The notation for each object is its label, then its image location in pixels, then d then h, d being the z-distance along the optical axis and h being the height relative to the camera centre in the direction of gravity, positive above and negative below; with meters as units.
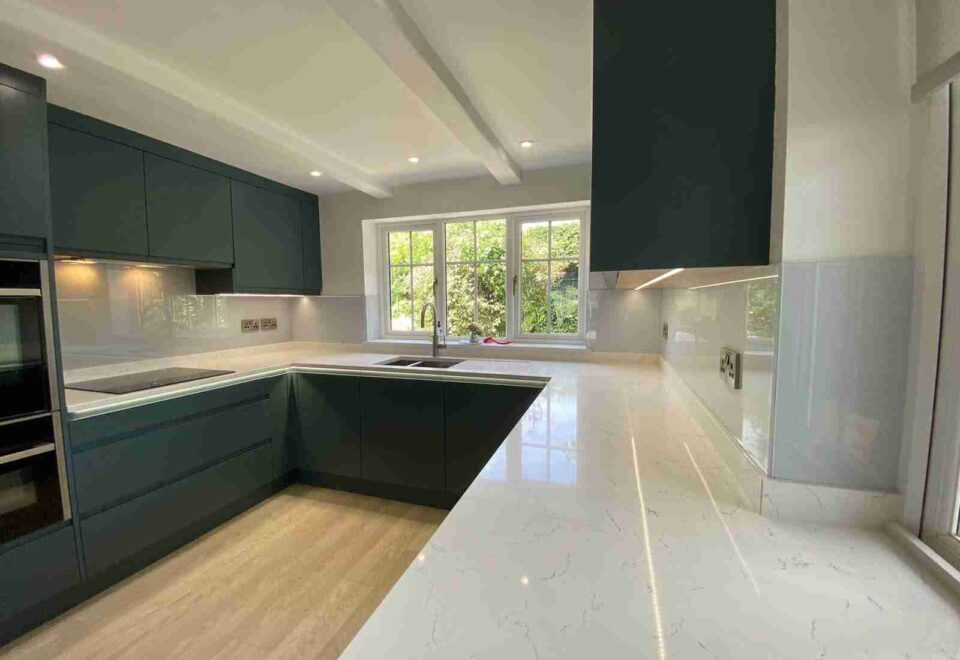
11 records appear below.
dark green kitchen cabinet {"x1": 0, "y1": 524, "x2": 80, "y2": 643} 1.35 -0.98
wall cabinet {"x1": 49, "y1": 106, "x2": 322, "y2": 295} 1.70 +0.55
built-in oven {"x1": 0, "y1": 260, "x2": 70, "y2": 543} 1.39 -0.36
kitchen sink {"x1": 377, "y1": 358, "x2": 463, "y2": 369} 2.67 -0.38
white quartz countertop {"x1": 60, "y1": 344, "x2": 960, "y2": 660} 0.47 -0.41
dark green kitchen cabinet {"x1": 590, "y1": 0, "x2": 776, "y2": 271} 0.74 +0.36
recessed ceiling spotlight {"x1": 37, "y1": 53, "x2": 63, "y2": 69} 1.28 +0.85
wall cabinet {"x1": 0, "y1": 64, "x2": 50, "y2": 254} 1.35 +0.54
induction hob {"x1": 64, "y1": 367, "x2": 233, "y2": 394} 1.81 -0.37
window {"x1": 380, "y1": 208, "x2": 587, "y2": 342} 2.78 +0.27
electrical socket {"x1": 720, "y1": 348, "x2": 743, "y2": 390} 0.96 -0.15
